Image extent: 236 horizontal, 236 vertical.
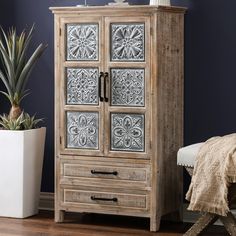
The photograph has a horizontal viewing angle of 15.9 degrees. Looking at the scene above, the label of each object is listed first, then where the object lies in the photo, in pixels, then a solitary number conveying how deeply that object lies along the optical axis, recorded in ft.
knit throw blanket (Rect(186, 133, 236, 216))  16.07
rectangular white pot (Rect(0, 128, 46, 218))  19.56
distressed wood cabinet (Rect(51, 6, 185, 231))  18.25
